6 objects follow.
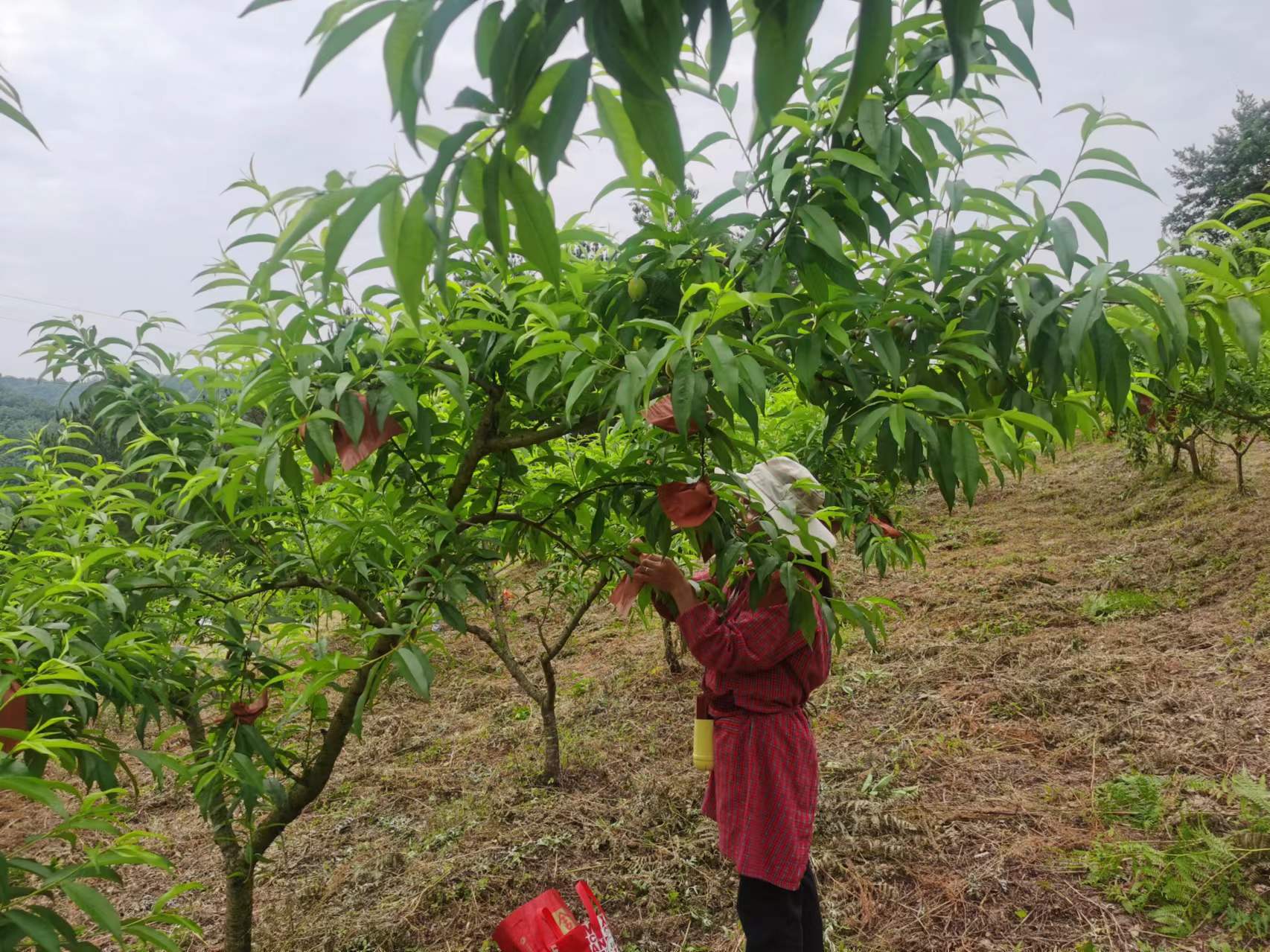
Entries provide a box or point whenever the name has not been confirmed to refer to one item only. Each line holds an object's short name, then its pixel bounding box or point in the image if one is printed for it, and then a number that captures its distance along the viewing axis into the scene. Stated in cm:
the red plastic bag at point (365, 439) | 108
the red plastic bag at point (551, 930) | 170
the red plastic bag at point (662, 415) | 108
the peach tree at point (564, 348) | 38
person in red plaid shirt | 167
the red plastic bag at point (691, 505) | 111
